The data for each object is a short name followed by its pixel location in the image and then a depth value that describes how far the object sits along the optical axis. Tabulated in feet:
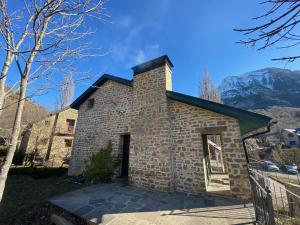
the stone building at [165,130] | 17.38
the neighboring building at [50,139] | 60.39
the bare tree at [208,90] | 70.93
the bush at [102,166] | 25.07
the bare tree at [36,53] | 10.28
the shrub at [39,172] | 31.13
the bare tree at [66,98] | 80.34
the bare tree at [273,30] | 5.31
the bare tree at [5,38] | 9.79
